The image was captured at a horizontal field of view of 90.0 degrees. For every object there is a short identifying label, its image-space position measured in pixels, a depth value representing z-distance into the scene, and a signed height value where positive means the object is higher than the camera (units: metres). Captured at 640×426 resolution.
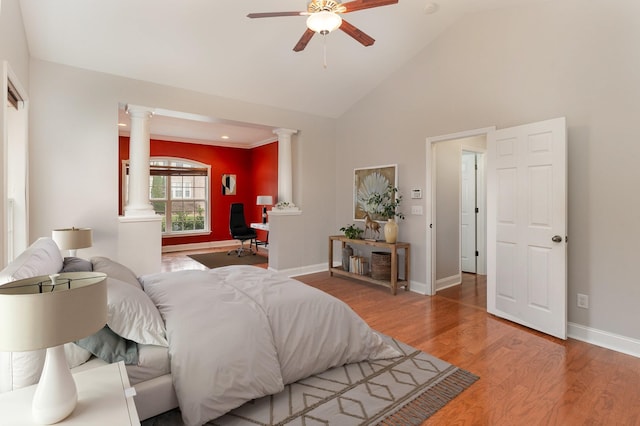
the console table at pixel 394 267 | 4.27 -0.74
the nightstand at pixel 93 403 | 1.10 -0.71
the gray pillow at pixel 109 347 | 1.58 -0.68
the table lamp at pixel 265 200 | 7.33 +0.29
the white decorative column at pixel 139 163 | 4.01 +0.63
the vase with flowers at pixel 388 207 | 4.43 +0.07
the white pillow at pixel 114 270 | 2.10 -0.39
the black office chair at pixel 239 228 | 7.11 -0.35
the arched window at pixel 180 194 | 7.64 +0.47
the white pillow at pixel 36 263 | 1.34 -0.25
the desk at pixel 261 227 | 6.92 -0.33
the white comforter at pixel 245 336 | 1.69 -0.75
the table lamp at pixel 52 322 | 0.91 -0.33
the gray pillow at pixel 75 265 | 2.04 -0.35
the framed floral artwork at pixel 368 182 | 4.75 +0.46
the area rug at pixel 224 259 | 6.29 -0.97
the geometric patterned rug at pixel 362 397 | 1.82 -1.17
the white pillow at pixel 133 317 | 1.62 -0.55
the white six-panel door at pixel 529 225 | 2.94 -0.13
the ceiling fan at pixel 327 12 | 2.31 +1.49
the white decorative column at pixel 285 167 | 5.34 +0.76
